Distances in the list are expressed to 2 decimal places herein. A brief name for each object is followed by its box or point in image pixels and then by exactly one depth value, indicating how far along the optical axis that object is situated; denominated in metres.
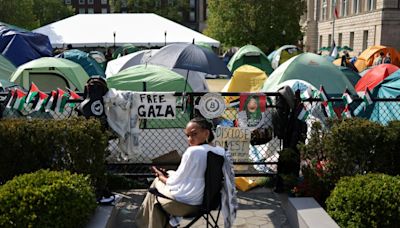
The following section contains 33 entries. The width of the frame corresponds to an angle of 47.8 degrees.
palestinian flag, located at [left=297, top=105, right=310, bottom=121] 5.54
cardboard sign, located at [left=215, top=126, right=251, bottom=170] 5.66
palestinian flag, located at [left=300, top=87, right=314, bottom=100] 5.98
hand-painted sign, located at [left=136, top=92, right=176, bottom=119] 5.60
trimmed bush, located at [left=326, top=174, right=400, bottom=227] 3.93
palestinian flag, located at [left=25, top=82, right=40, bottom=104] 5.57
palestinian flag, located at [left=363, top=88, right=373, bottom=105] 5.73
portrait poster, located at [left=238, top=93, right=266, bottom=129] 5.66
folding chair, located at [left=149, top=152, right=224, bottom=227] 3.86
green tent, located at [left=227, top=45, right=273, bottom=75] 24.36
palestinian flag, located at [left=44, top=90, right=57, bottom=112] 5.51
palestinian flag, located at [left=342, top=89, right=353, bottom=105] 5.72
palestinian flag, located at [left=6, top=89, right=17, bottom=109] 5.55
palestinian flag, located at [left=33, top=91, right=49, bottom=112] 5.58
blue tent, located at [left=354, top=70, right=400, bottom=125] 8.91
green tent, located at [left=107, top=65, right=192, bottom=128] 9.39
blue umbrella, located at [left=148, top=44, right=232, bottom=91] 11.24
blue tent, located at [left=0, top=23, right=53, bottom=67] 14.06
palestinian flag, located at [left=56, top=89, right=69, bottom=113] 5.48
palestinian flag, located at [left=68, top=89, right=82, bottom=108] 5.72
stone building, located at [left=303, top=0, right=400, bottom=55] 40.09
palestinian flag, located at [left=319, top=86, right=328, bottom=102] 5.73
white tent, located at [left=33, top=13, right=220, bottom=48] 21.44
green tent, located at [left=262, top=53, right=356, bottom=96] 10.80
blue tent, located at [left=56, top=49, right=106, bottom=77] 16.56
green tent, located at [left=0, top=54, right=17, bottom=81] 11.70
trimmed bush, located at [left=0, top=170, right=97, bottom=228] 3.62
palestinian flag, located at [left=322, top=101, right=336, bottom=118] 5.76
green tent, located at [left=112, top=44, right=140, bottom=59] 26.23
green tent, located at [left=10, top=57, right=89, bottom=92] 11.11
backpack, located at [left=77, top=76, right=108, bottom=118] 5.45
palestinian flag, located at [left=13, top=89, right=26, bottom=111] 5.58
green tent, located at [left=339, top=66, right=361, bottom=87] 14.05
